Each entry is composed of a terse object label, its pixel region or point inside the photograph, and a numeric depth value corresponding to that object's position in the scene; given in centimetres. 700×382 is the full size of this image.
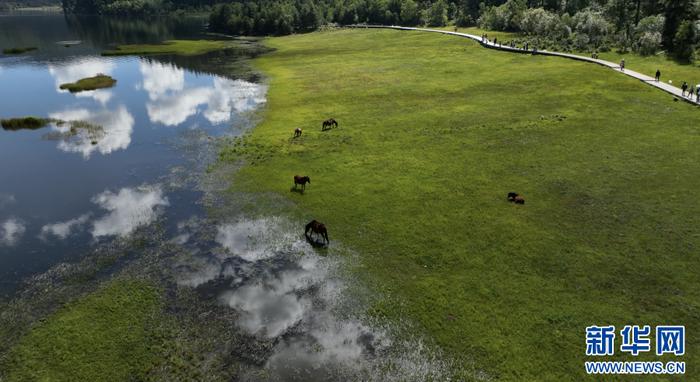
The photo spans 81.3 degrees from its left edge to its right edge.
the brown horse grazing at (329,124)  5034
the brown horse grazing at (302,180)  3509
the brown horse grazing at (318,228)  2816
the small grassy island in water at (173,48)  12359
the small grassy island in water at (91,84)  7659
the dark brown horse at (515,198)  3228
